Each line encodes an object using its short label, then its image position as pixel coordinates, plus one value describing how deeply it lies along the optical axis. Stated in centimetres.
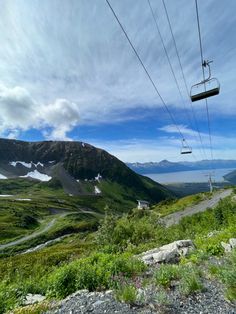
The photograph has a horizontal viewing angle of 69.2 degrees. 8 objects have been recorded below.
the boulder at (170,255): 901
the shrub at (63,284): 632
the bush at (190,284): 552
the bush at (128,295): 528
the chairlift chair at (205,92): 1002
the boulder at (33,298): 619
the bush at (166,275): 602
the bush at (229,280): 507
